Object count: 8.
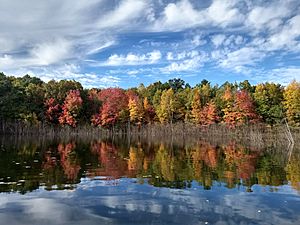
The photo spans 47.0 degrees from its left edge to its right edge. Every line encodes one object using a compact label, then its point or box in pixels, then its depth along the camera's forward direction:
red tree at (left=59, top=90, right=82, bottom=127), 56.84
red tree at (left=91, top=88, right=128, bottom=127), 60.03
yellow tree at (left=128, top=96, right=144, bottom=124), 61.94
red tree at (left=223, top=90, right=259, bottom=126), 52.03
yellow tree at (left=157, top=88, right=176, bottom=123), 61.94
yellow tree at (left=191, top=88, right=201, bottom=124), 58.97
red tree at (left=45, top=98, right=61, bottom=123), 56.44
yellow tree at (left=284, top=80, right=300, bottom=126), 48.22
